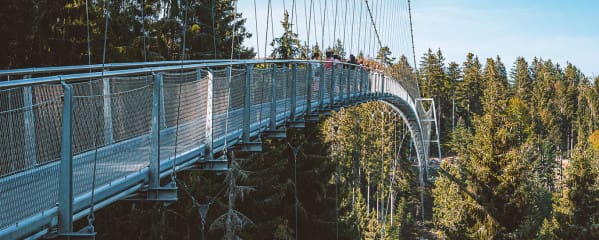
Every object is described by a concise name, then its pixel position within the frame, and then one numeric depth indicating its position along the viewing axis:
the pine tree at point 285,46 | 38.79
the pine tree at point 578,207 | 35.66
